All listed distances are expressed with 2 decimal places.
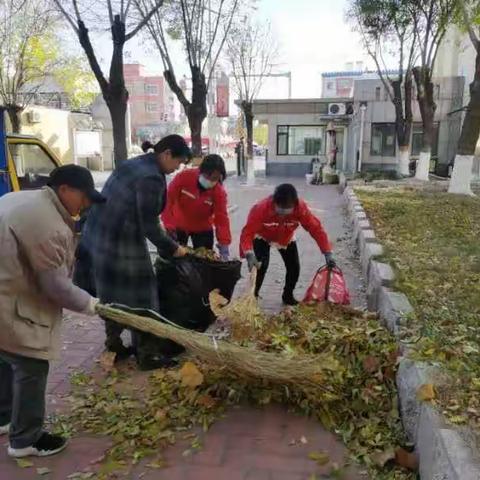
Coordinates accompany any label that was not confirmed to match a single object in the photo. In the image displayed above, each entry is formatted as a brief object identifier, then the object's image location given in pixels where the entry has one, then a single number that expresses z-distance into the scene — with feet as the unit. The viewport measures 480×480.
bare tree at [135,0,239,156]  37.81
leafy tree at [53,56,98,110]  76.95
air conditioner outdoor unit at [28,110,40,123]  83.35
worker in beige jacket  7.70
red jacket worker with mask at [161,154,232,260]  15.76
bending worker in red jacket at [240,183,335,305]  14.75
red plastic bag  15.12
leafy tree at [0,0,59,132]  54.60
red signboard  69.82
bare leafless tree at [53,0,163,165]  26.48
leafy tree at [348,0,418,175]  56.06
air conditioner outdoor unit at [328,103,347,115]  81.00
